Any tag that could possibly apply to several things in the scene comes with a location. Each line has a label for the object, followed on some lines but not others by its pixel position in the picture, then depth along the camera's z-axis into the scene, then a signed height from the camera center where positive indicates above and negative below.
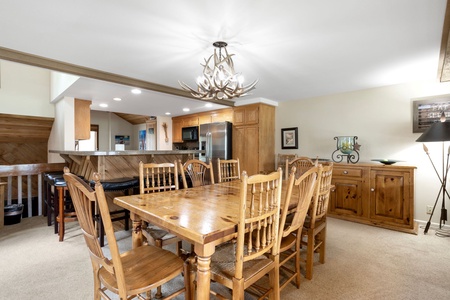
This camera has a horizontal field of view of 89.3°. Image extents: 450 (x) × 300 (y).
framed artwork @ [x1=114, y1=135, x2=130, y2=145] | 8.52 +0.35
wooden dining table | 1.21 -0.43
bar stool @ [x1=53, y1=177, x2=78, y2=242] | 2.80 -0.79
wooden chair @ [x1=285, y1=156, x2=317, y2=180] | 3.21 -0.24
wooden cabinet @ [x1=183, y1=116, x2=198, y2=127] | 6.29 +0.78
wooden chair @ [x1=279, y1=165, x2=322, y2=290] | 1.53 -0.45
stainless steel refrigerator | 5.11 +0.17
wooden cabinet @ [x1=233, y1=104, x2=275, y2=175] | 4.80 +0.24
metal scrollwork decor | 3.91 +0.01
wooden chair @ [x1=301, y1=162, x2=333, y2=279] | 2.01 -0.69
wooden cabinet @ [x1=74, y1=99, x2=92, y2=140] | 4.40 +0.56
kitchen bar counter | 3.13 -0.19
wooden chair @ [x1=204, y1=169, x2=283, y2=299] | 1.24 -0.62
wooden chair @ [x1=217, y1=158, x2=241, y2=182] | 2.94 -0.32
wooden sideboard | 3.22 -0.72
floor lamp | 2.87 +0.11
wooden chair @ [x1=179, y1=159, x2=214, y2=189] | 2.82 -0.29
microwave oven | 6.21 +0.42
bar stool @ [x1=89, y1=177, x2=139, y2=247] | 2.68 -0.46
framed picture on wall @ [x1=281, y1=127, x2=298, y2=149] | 4.85 +0.23
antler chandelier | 2.29 +0.68
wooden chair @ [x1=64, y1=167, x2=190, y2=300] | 1.12 -0.70
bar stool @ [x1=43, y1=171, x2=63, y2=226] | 3.24 -0.72
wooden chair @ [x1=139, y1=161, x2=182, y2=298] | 1.79 -0.71
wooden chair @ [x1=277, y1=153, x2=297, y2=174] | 4.74 -0.21
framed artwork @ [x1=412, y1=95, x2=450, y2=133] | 3.32 +0.57
